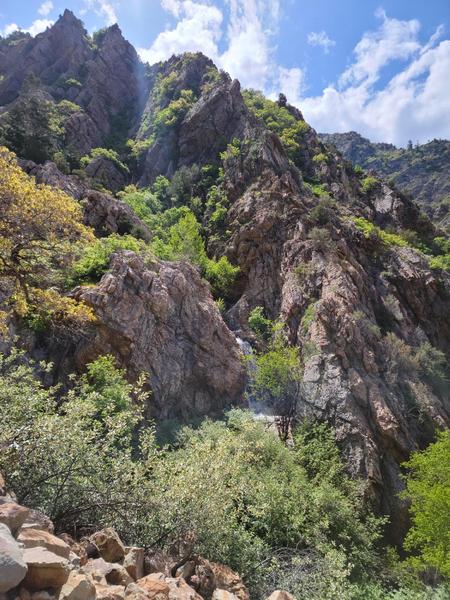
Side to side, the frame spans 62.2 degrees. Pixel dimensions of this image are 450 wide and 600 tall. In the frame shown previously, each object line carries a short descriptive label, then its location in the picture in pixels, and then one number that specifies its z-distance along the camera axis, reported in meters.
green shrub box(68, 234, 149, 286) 22.22
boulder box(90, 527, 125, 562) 7.54
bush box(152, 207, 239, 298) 36.97
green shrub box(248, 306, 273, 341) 33.75
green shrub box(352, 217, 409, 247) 40.28
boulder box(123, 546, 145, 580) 7.32
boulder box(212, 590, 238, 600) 7.83
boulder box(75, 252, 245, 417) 20.66
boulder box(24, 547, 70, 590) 4.78
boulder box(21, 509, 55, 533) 6.19
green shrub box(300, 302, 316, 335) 28.83
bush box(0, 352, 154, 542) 8.29
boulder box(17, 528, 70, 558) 5.45
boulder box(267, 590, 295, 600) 7.68
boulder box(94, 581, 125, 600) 5.41
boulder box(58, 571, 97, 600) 4.87
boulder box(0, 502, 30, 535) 5.30
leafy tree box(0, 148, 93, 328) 10.38
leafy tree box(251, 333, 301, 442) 23.80
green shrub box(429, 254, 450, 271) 39.38
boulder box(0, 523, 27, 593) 4.27
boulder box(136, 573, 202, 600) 6.58
